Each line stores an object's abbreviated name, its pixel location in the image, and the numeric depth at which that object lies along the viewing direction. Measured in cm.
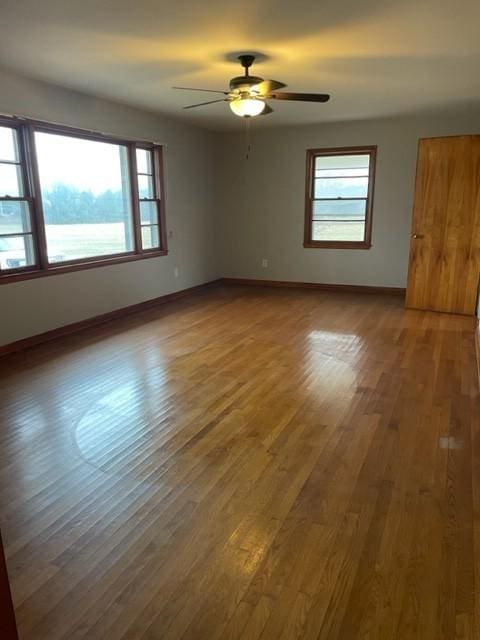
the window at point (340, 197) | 679
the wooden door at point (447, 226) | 527
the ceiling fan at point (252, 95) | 355
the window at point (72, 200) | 429
